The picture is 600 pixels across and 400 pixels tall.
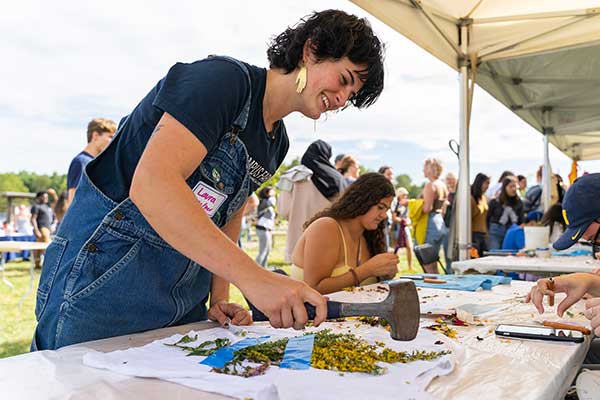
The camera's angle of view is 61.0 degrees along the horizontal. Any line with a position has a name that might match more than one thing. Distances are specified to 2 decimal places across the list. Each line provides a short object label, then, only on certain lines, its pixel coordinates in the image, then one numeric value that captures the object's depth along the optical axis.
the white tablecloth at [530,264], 2.93
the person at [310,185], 4.24
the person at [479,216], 5.74
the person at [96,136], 3.68
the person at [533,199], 7.30
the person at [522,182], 8.62
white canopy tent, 3.75
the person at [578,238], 1.46
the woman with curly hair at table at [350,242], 2.52
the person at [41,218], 9.55
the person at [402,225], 7.98
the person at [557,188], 7.21
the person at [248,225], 13.62
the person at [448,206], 4.94
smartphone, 1.17
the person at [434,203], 5.90
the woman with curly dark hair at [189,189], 0.90
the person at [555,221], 4.41
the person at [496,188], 6.18
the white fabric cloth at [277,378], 0.78
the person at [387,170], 6.66
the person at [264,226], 7.32
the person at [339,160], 5.36
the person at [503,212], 6.04
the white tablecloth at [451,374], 0.79
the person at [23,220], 10.88
